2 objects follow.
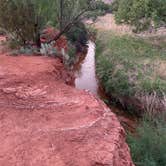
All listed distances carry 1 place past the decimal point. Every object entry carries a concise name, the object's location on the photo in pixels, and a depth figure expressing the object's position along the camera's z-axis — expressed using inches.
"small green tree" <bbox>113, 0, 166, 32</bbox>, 319.2
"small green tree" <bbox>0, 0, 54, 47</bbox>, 251.1
